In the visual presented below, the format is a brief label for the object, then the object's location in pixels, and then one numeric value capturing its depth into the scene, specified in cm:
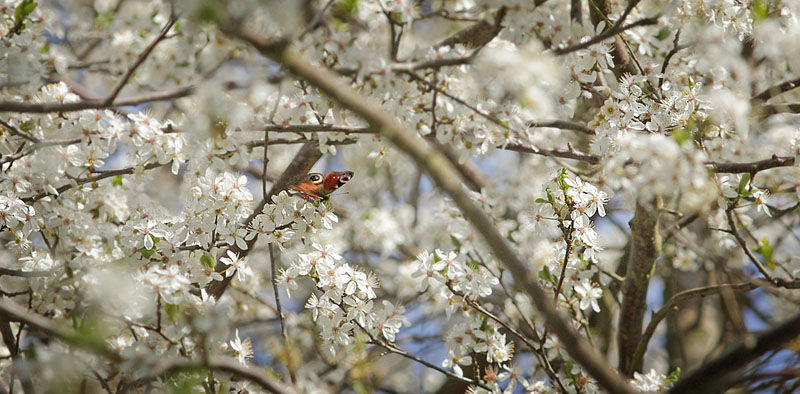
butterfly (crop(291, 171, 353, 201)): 691
